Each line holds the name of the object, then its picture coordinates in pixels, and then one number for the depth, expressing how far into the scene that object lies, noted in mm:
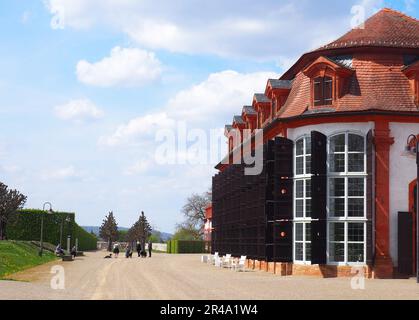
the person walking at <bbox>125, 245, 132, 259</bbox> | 60625
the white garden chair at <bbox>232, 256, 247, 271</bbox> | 37156
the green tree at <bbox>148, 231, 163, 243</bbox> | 128125
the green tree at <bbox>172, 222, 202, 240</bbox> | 120556
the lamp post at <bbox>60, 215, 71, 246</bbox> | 63481
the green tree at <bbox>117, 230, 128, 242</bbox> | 136125
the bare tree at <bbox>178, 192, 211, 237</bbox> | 132538
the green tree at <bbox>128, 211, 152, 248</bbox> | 108062
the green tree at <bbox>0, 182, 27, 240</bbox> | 56797
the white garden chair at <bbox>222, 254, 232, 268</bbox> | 40875
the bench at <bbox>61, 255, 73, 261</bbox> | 48212
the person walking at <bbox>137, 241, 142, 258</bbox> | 65625
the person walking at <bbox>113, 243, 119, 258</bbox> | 62538
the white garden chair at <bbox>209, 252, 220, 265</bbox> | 43988
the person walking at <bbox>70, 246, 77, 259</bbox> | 54312
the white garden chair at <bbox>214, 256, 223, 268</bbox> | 41750
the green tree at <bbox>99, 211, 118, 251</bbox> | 103775
